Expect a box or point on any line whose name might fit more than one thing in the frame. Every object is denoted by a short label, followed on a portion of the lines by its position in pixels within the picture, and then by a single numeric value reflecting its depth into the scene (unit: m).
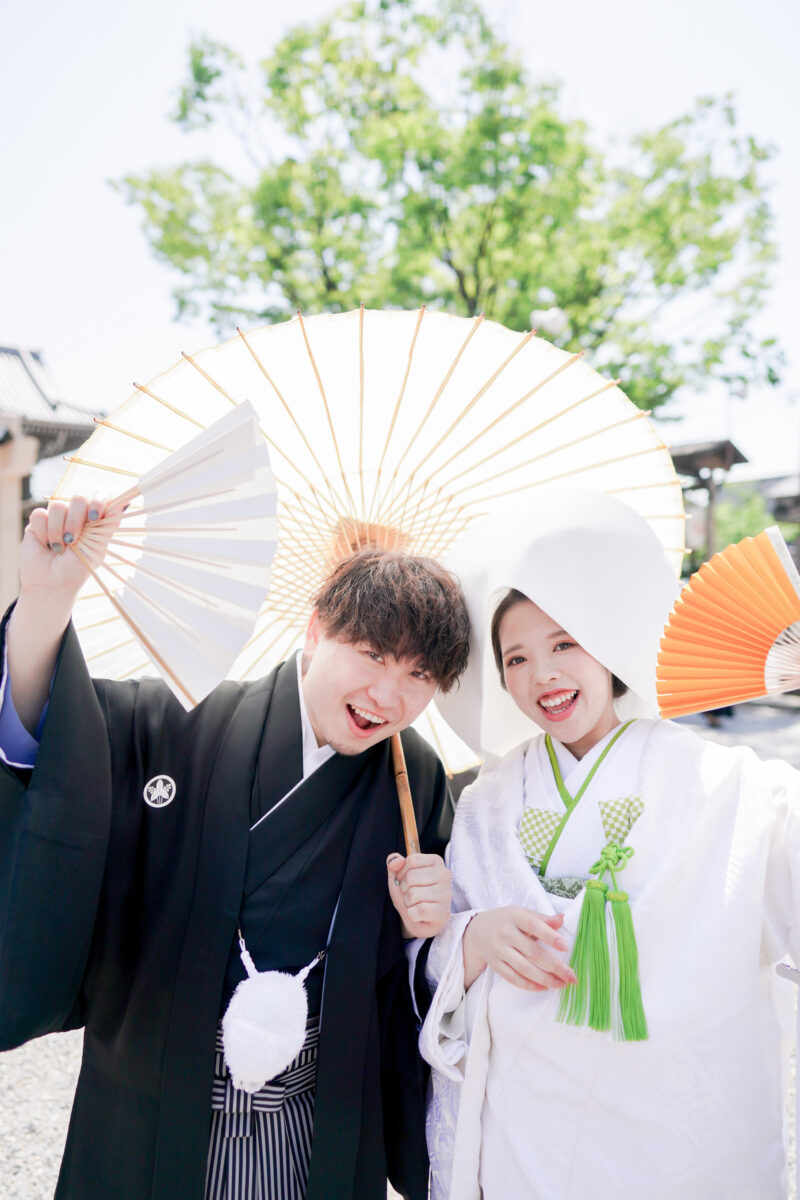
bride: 1.60
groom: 1.65
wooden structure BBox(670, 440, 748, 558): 12.98
